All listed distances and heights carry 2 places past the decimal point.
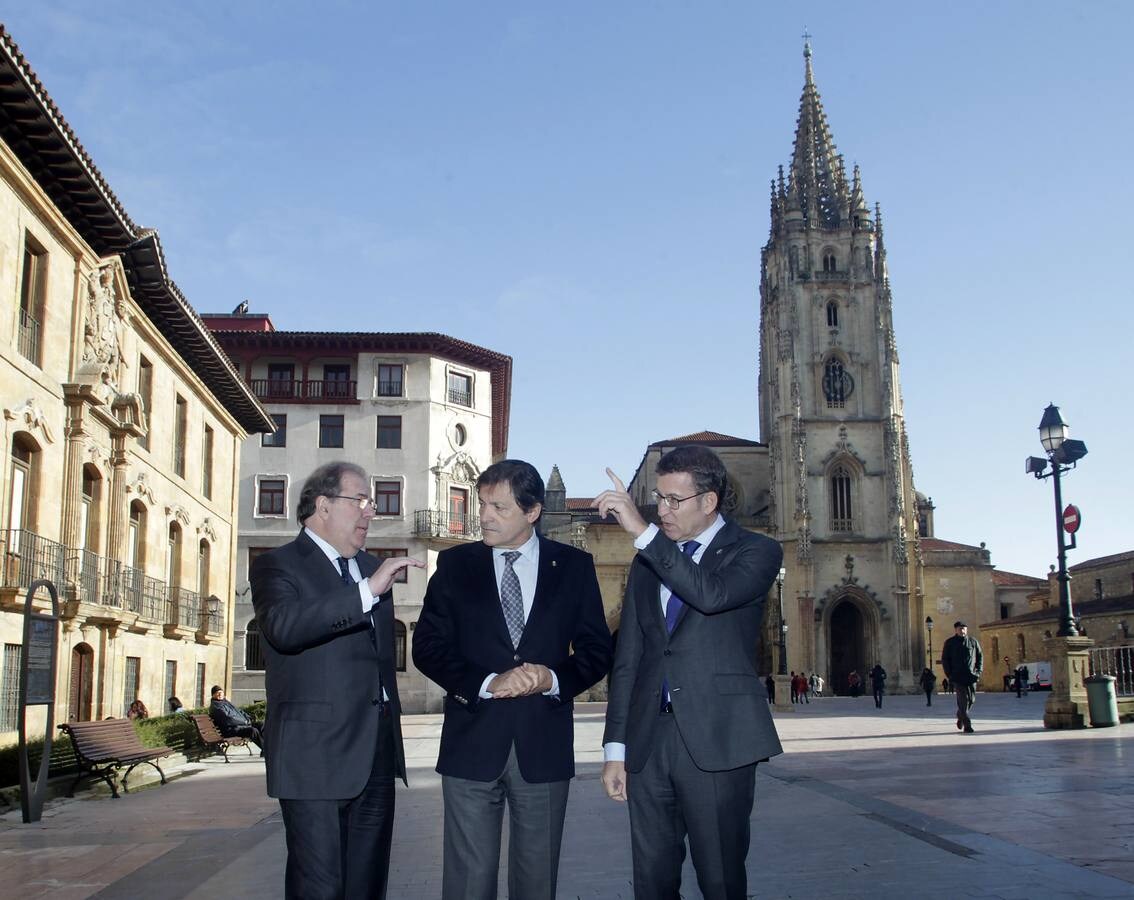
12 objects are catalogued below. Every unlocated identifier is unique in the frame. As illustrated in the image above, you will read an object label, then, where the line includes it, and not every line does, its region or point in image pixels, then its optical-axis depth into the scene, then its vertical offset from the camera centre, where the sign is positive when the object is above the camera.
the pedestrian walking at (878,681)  46.58 -2.52
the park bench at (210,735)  18.97 -1.80
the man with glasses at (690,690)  4.72 -0.29
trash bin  20.59 -1.48
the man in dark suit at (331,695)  4.89 -0.30
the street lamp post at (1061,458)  21.48 +3.02
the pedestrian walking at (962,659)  20.25 -0.69
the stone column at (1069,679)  21.02 -1.11
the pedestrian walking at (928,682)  44.50 -2.42
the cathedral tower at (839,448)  68.38 +10.74
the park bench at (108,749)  14.00 -1.52
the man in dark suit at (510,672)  4.84 -0.21
